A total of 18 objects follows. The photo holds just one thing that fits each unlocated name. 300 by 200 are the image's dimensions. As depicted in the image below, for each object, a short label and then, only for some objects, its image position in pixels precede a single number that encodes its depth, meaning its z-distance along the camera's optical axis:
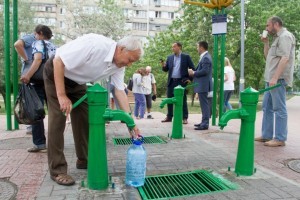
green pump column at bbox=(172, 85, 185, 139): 5.92
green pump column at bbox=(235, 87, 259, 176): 3.70
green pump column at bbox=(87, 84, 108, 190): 3.18
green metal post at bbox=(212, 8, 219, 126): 7.65
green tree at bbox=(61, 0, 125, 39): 28.56
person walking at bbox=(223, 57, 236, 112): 9.91
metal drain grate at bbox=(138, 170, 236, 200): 3.26
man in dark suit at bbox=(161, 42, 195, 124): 7.79
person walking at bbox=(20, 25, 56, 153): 4.79
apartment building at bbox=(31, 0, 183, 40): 56.88
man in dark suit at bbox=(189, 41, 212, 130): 7.07
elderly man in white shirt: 3.15
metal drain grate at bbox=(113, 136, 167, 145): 5.71
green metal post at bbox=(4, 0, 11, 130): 7.07
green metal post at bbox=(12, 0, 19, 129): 7.11
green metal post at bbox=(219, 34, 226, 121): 7.53
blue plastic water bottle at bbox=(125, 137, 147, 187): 3.26
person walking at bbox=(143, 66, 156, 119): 10.36
